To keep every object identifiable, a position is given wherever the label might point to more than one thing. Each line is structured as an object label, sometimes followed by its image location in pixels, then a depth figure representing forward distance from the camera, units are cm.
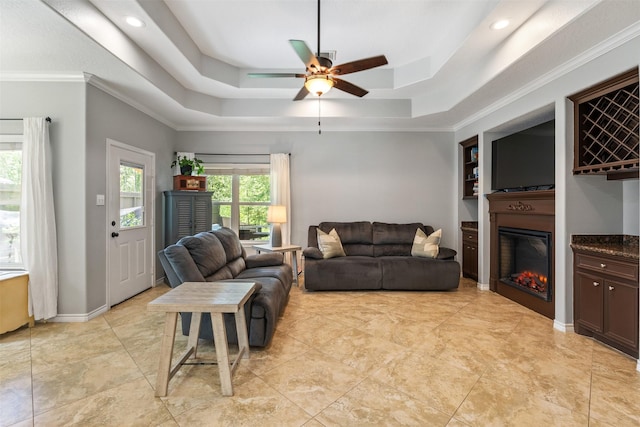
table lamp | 465
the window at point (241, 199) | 534
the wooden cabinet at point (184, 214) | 456
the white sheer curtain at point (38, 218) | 299
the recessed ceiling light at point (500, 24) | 259
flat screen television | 331
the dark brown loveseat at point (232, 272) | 253
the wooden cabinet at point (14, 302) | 280
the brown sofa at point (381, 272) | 426
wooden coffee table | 186
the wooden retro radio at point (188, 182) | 468
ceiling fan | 234
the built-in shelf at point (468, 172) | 491
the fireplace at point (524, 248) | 329
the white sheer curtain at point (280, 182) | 512
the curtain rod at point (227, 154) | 523
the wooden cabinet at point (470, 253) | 471
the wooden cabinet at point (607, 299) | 243
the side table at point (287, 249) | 450
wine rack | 248
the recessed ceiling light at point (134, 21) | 257
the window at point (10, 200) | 313
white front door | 362
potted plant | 471
